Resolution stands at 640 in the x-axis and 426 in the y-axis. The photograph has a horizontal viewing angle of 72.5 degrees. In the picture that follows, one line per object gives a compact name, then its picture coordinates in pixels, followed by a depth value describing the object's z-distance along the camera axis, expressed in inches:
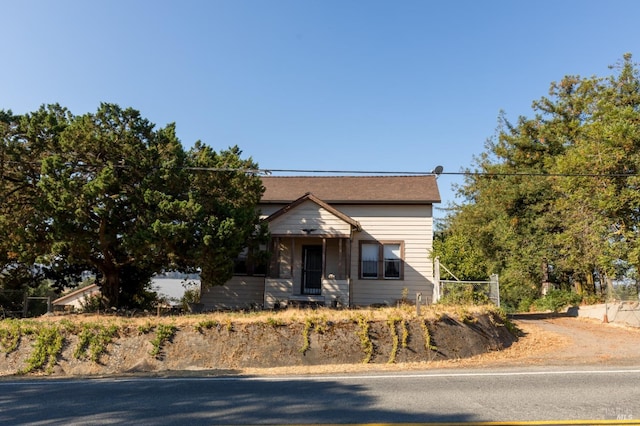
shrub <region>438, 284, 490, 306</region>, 569.9
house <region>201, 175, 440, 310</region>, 685.9
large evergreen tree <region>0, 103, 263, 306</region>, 513.7
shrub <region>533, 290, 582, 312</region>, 936.3
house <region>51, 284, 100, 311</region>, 1242.9
